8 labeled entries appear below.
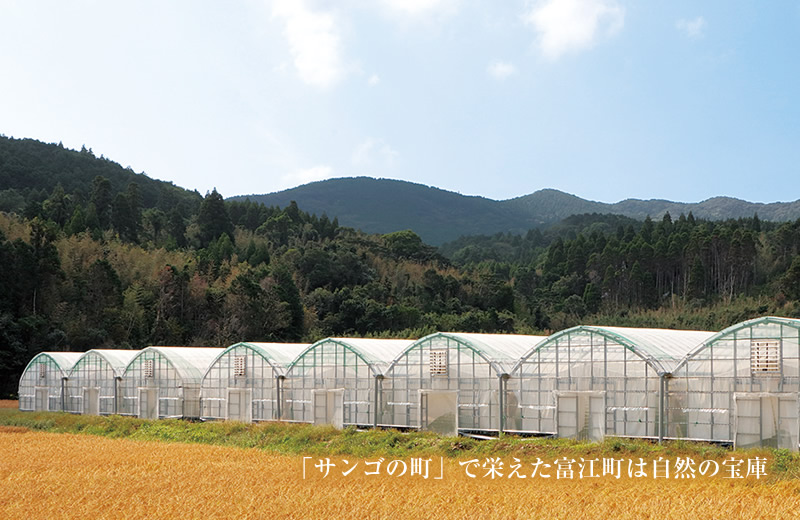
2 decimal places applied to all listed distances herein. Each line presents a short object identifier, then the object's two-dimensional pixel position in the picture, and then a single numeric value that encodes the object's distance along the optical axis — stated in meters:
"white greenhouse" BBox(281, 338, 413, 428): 31.36
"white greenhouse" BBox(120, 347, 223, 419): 38.12
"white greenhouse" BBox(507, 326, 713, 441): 24.61
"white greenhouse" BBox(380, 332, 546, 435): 28.14
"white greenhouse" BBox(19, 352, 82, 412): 44.59
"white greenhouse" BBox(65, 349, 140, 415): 41.25
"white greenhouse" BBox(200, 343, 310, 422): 34.56
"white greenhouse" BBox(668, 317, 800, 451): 22.17
